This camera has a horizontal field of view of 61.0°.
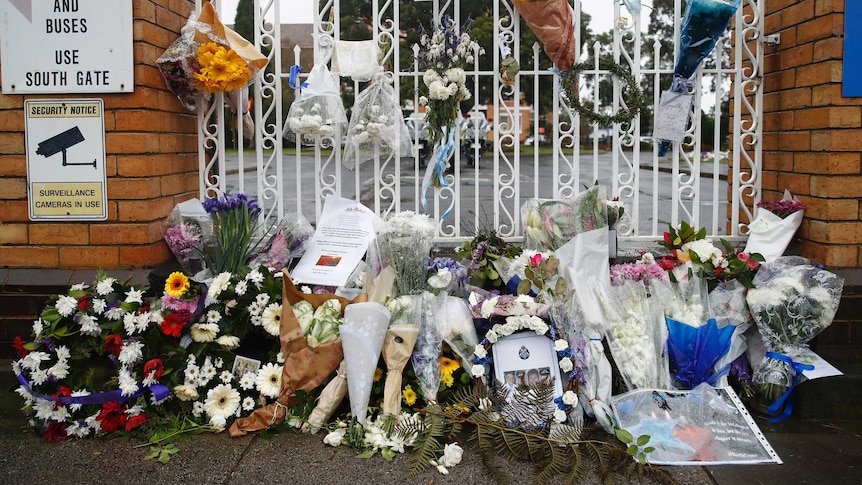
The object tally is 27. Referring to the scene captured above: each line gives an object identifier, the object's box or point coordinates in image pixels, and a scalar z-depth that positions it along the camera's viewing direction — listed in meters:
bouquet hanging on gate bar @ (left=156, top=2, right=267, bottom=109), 4.09
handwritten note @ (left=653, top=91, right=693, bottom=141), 4.37
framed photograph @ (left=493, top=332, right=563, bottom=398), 3.48
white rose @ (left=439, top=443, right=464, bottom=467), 3.11
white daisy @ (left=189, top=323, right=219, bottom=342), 3.59
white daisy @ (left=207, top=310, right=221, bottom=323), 3.62
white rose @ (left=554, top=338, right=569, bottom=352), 3.45
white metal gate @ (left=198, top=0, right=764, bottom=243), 4.35
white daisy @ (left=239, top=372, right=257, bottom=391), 3.52
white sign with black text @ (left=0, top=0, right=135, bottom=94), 3.96
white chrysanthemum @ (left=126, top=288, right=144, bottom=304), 3.62
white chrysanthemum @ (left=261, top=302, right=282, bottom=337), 3.63
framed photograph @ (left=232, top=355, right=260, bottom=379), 3.63
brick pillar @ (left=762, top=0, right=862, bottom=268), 3.96
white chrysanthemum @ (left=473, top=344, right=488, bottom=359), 3.50
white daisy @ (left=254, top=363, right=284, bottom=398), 3.49
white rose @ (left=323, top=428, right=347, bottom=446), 3.28
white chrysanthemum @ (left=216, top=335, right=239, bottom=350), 3.60
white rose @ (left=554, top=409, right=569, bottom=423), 3.30
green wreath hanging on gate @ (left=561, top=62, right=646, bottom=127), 4.32
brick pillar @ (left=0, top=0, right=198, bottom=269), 4.00
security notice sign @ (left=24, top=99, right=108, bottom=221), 4.01
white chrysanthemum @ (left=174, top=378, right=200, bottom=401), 3.46
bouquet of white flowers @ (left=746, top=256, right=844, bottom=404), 3.60
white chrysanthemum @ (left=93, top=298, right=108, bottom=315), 3.56
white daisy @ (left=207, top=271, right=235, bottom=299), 3.70
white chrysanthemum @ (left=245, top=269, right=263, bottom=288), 3.77
